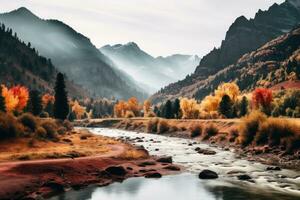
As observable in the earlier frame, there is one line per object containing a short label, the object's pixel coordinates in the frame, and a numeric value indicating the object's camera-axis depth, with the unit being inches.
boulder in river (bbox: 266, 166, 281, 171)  2435.4
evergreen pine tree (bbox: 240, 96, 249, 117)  5994.1
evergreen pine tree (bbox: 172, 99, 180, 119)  7495.1
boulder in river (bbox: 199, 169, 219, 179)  2242.9
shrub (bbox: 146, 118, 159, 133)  6299.2
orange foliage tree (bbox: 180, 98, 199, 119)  7057.1
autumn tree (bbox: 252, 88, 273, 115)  5787.4
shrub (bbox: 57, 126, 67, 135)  4094.7
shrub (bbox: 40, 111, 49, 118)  6573.8
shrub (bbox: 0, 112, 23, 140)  2945.4
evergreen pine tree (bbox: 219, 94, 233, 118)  6092.5
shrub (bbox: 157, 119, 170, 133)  5989.2
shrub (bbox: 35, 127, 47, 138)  3309.1
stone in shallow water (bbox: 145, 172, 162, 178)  2279.8
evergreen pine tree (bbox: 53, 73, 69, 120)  4815.5
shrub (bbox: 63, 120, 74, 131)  4694.9
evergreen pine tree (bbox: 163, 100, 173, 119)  7465.6
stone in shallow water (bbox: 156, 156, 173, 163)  2773.1
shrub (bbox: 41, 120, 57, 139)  3496.6
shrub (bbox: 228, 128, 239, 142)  3998.5
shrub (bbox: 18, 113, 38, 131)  3408.0
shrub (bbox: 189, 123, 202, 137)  5064.5
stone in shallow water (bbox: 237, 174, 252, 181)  2187.7
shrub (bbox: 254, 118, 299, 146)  3083.2
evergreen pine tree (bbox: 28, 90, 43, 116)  6082.7
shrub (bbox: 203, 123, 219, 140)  4623.5
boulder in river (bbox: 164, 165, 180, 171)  2518.9
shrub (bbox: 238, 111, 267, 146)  3484.3
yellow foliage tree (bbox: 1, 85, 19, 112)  5556.1
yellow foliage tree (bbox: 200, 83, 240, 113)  6579.7
